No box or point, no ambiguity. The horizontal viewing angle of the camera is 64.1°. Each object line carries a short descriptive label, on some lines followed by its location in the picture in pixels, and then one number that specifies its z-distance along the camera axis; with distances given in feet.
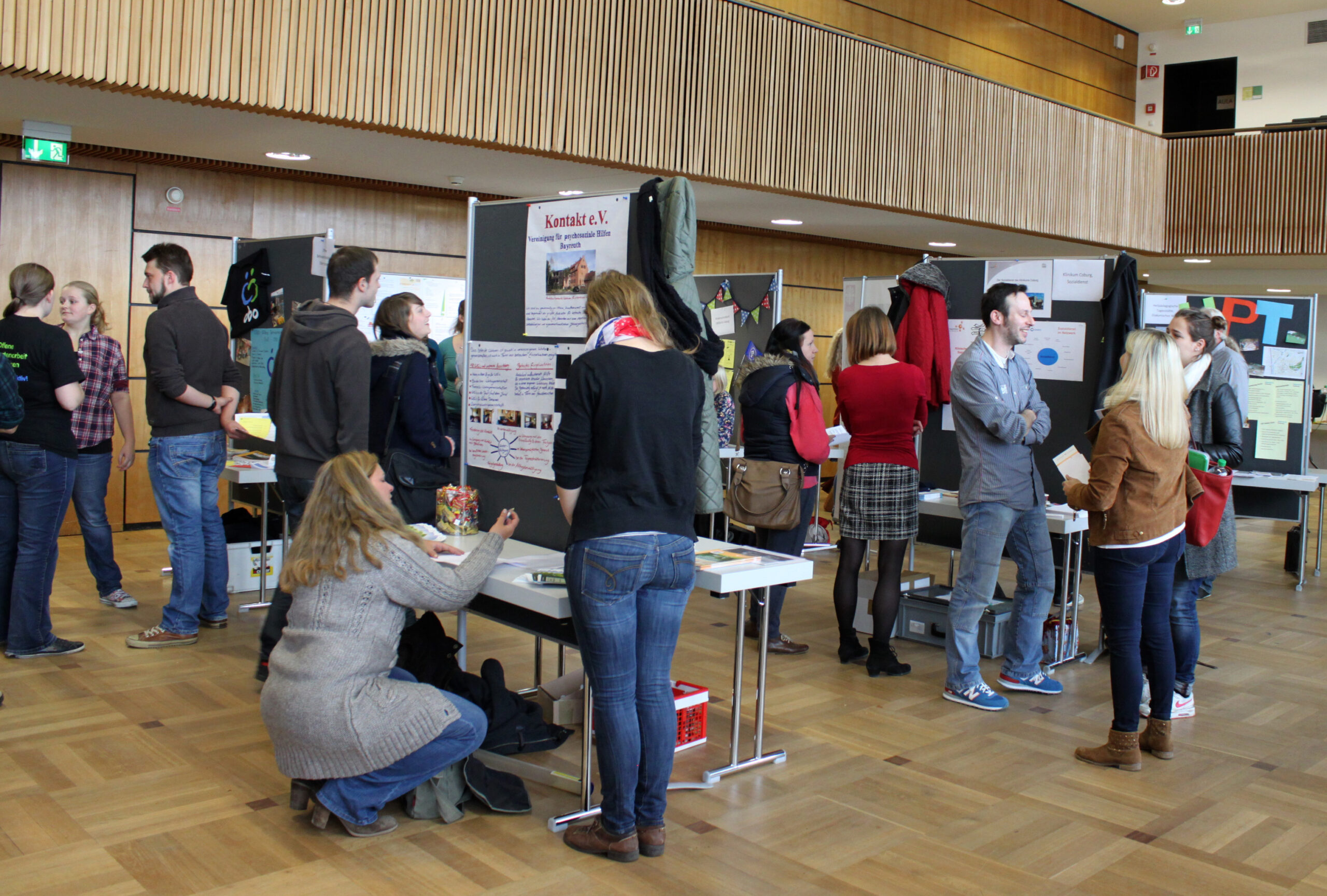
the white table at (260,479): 17.02
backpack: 10.60
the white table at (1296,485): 22.24
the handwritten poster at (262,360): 19.29
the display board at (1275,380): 23.34
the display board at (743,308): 27.50
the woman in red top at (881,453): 14.46
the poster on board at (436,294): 27.58
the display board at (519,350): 11.09
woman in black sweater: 8.46
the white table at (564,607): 9.48
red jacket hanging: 17.04
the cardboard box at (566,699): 12.18
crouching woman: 8.71
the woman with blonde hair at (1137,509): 10.94
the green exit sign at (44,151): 20.75
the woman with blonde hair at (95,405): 15.79
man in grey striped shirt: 13.14
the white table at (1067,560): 15.03
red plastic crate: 11.62
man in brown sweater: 14.87
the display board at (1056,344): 16.55
